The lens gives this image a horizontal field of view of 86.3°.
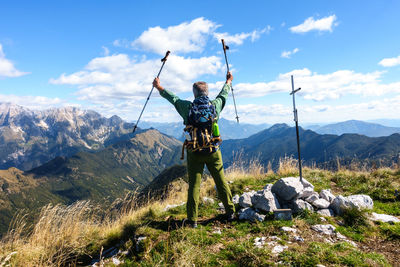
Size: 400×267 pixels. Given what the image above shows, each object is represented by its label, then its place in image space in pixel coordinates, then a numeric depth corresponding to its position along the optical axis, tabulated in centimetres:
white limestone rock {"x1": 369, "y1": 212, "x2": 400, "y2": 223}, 648
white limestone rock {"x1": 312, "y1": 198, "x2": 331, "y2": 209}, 730
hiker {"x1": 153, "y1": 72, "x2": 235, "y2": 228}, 619
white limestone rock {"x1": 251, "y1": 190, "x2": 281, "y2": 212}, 707
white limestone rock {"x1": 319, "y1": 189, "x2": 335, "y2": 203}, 774
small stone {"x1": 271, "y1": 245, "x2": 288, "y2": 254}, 494
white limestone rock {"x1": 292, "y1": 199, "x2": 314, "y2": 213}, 708
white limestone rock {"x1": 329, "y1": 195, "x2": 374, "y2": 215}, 702
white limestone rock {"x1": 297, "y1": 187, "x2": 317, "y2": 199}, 768
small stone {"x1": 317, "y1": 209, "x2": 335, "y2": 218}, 704
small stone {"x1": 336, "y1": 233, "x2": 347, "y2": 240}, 574
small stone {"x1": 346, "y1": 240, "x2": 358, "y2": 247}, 540
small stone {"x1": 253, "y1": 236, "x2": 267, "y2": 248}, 530
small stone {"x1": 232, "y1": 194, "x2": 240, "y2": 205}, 858
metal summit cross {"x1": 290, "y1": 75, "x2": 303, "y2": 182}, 858
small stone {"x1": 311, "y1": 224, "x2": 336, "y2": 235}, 601
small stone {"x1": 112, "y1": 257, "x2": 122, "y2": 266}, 521
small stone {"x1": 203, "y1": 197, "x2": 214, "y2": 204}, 883
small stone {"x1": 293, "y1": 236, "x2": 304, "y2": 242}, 555
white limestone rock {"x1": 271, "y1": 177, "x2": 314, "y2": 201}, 740
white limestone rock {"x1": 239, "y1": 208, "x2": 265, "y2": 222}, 677
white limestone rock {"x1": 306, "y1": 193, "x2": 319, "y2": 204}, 749
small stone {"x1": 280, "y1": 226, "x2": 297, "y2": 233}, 598
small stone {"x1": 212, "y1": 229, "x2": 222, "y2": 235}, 620
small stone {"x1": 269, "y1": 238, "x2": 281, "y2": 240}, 565
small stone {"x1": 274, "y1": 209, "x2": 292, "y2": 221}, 667
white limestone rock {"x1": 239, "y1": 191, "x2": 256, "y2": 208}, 770
